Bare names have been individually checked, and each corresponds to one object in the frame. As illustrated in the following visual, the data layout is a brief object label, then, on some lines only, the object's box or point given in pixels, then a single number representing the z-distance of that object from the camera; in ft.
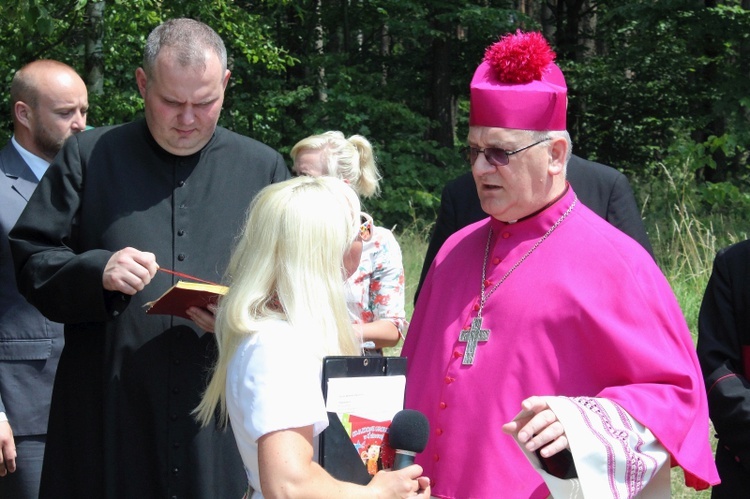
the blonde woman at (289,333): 8.04
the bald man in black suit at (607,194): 15.08
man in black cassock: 11.42
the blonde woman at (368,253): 15.78
